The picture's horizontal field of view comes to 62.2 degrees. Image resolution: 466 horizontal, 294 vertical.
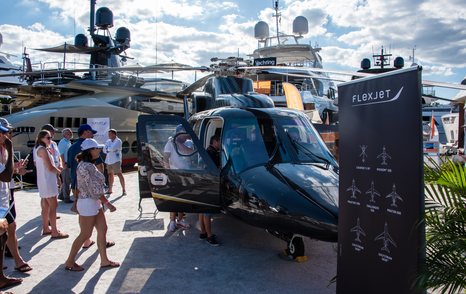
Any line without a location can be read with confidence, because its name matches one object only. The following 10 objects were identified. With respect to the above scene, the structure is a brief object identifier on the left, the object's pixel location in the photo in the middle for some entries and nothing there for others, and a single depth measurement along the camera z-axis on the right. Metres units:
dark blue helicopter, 4.41
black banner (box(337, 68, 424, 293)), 2.66
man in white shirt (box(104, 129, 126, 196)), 9.49
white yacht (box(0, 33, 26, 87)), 28.47
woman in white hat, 4.46
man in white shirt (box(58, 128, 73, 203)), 8.59
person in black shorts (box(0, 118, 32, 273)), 4.28
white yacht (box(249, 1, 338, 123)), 26.23
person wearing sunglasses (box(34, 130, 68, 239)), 5.55
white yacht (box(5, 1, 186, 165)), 16.56
